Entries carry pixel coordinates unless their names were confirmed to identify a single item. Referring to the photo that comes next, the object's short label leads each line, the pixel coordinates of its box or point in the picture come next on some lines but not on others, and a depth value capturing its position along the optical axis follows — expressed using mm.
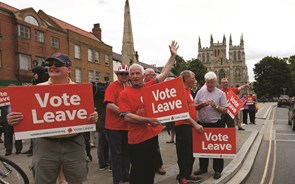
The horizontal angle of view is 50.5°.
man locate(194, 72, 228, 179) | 6000
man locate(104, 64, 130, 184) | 5402
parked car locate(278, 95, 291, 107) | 45800
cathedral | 152375
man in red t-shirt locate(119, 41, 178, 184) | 4203
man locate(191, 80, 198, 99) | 8819
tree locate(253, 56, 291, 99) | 91938
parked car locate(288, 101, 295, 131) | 15078
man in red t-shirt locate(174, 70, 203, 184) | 5621
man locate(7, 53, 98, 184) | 3289
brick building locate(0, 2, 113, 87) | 27062
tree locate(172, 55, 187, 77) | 93375
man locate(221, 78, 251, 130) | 8938
